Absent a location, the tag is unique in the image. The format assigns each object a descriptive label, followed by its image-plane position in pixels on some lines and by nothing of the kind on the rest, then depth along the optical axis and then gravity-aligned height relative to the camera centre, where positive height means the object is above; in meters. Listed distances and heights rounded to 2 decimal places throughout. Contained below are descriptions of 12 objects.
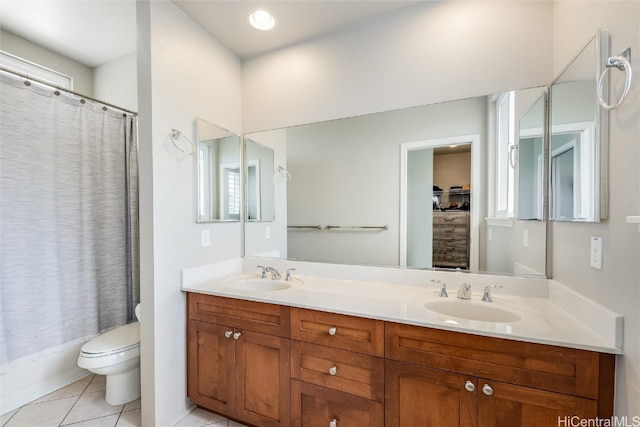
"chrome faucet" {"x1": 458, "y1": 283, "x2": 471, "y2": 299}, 1.40 -0.46
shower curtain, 1.65 -0.08
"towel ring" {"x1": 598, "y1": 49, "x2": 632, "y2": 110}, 0.78 +0.45
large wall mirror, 1.52 +0.12
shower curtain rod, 1.60 +0.86
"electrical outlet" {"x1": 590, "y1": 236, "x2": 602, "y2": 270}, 0.96 -0.17
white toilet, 1.65 -0.98
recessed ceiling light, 1.68 +1.27
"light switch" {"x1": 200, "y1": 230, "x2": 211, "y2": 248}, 1.82 -0.21
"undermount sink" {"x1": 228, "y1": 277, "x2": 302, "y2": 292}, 1.84 -0.54
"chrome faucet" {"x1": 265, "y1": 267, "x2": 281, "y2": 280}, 1.91 -0.48
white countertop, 0.95 -0.49
